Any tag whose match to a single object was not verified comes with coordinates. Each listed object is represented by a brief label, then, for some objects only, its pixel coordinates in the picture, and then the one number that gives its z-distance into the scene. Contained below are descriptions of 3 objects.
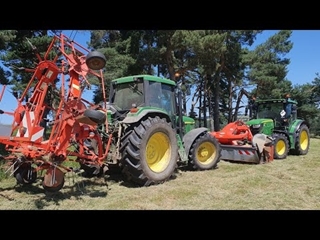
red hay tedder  4.02
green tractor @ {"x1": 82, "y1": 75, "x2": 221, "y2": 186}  4.82
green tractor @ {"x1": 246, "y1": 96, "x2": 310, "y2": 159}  8.85
